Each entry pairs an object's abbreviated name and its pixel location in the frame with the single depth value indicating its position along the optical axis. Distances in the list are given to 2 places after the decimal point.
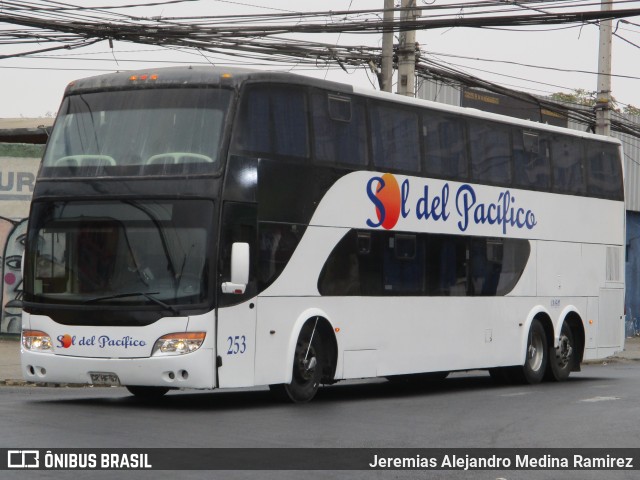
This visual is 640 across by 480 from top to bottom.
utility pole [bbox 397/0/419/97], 24.23
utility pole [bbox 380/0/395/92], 25.59
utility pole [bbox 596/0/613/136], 30.03
